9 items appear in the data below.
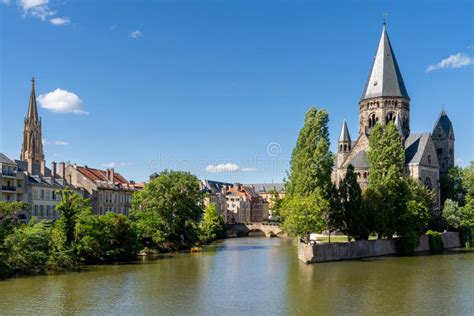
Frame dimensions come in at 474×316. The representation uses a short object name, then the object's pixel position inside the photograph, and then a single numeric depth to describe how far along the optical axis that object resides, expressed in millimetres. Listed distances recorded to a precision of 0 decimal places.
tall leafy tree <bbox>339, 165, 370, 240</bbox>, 64250
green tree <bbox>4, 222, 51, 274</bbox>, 46750
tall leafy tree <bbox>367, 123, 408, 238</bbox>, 65250
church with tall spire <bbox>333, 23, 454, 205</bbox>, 90312
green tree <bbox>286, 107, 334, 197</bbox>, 63312
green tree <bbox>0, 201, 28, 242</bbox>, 48847
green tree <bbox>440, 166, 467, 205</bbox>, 95225
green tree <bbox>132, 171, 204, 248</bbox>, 72438
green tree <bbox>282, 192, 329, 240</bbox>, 59250
